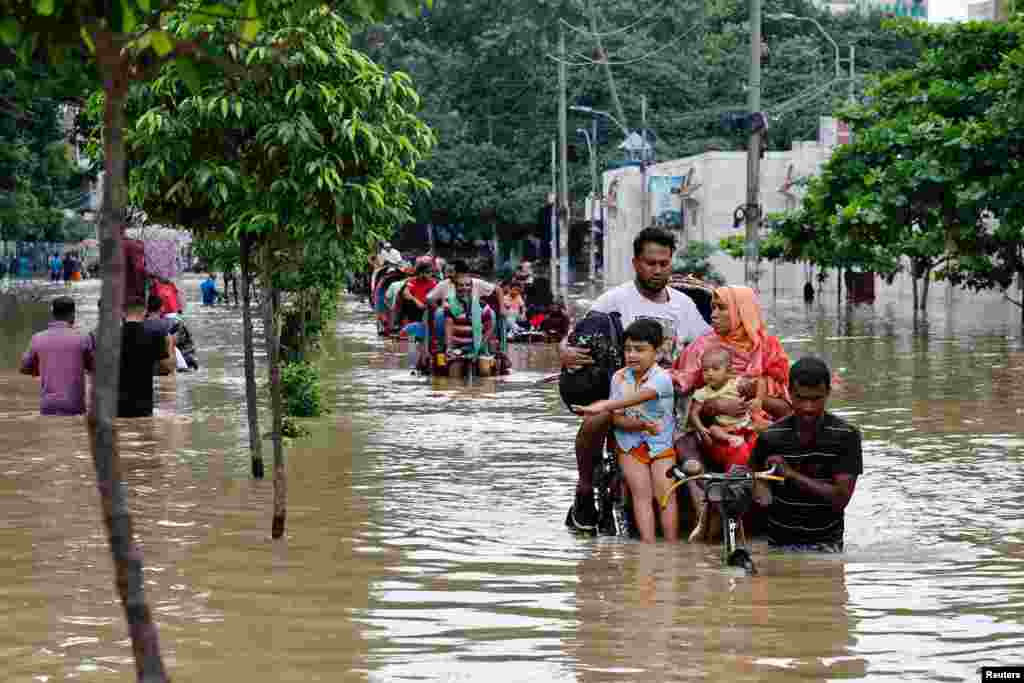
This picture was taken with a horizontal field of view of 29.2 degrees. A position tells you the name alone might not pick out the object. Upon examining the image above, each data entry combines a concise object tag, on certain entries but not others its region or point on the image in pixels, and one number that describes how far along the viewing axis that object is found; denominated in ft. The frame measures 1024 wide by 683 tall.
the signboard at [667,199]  250.78
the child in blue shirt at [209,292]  182.60
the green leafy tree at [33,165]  145.89
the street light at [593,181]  264.11
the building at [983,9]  230.91
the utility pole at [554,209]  236.43
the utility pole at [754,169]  105.40
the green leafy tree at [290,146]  37.42
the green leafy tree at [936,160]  95.61
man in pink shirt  51.83
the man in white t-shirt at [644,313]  35.99
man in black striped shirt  32.86
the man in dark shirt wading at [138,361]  52.44
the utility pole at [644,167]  229.66
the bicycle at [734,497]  32.53
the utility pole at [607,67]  256.93
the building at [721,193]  239.50
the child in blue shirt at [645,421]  35.19
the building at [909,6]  579.89
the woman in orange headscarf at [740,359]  35.76
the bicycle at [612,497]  36.76
